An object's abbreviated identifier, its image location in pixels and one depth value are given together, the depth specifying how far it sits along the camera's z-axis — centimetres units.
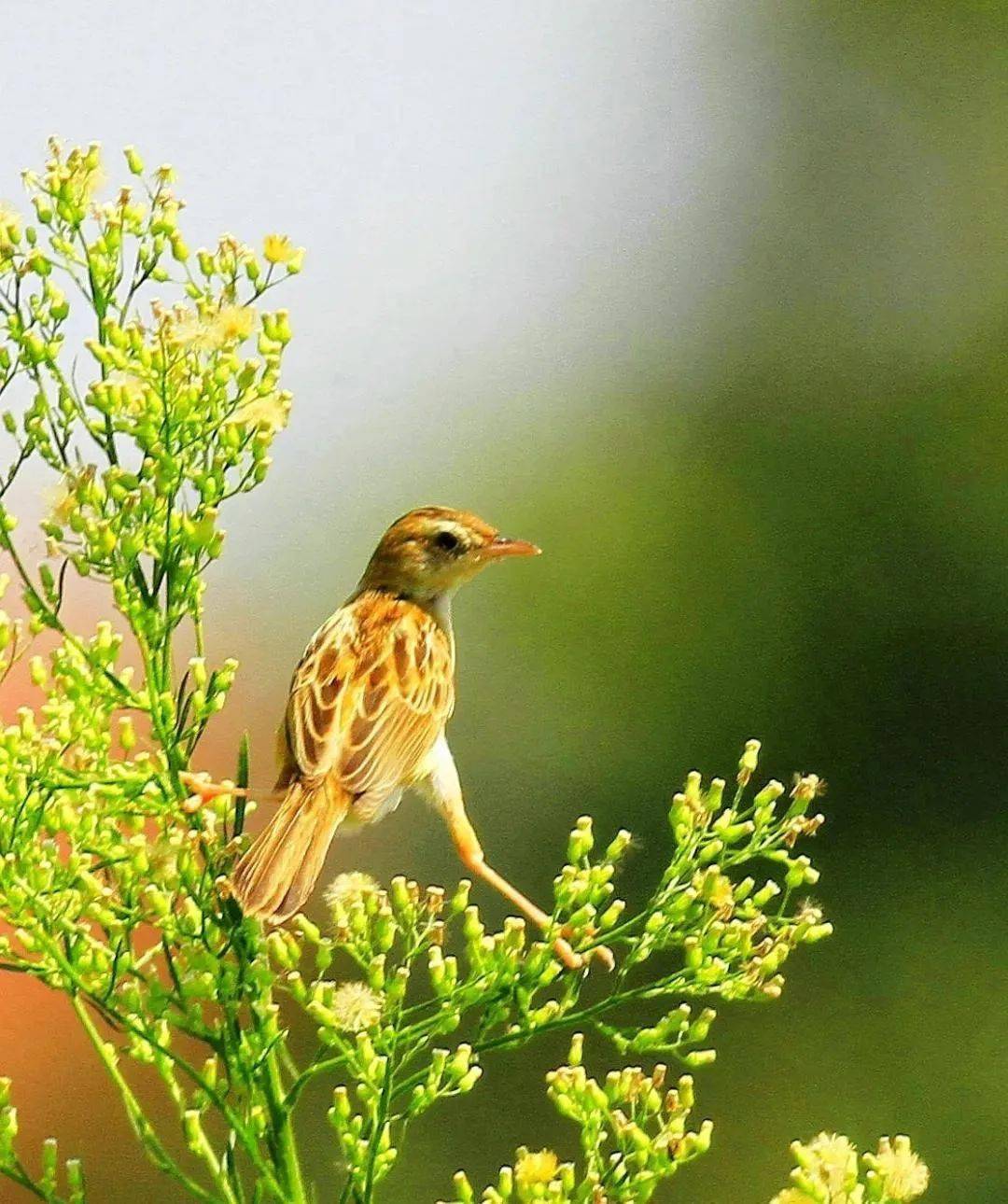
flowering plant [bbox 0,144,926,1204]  432
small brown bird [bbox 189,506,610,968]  484
